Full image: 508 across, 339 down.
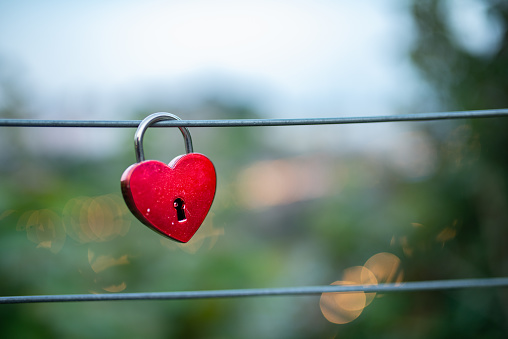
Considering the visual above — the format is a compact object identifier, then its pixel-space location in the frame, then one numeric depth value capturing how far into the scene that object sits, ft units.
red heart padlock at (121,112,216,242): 1.11
